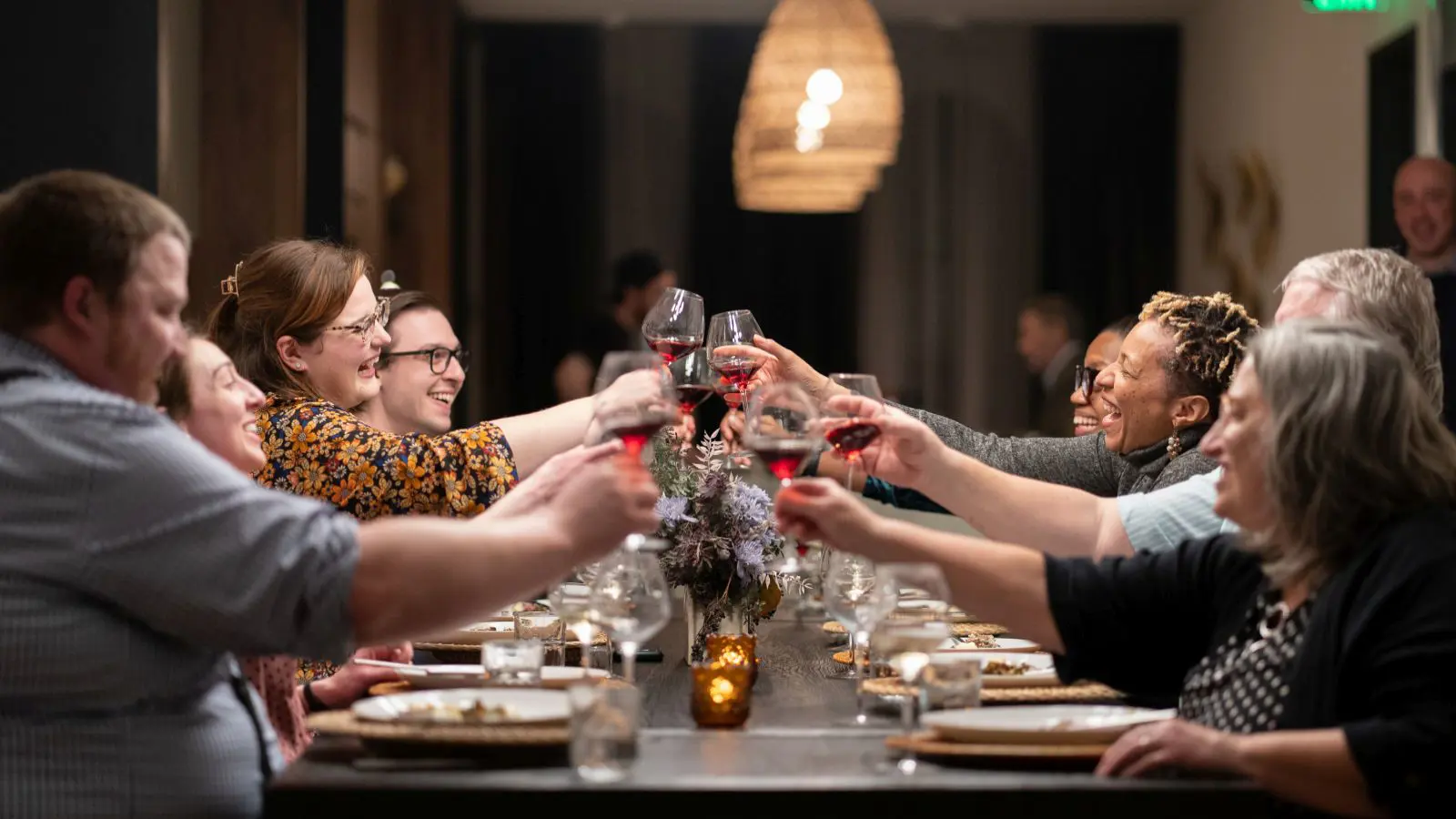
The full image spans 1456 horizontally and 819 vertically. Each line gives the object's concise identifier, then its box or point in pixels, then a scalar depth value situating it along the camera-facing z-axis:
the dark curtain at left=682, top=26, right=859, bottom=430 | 10.88
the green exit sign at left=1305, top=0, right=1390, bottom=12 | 6.56
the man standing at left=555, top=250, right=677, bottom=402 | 8.54
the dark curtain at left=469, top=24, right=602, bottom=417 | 10.73
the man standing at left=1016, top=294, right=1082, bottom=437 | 9.00
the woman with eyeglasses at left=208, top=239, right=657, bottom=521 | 3.28
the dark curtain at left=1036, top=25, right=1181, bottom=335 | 10.76
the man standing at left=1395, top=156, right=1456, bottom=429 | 5.87
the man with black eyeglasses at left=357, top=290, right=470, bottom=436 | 4.06
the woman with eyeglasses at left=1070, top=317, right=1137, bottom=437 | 4.18
